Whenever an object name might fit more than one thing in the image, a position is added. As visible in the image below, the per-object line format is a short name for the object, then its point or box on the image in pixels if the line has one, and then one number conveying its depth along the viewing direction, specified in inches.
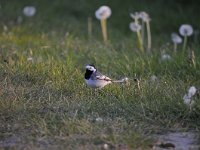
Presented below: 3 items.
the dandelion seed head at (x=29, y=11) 743.7
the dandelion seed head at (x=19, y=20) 731.4
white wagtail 429.4
